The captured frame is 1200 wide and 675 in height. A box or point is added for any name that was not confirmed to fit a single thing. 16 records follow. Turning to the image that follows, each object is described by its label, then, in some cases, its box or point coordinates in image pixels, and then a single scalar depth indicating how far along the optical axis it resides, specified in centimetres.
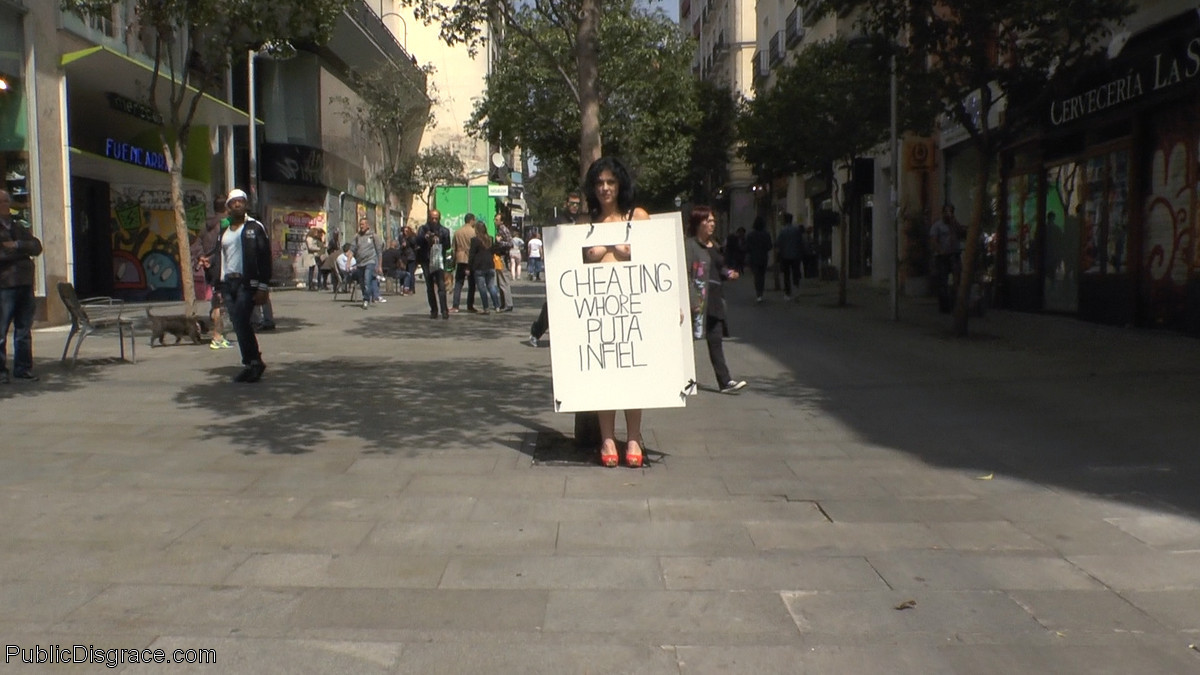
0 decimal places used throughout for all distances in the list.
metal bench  1170
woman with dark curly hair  697
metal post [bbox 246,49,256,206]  2978
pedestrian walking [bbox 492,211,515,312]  2020
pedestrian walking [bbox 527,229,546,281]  3656
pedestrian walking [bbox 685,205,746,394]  1059
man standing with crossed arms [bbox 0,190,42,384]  1041
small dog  1394
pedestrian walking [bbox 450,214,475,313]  1964
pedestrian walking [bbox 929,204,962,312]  1822
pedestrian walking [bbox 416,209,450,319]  1836
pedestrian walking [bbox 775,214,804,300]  2348
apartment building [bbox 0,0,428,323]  1611
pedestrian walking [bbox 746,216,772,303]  2284
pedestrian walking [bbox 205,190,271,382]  1077
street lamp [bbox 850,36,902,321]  1655
